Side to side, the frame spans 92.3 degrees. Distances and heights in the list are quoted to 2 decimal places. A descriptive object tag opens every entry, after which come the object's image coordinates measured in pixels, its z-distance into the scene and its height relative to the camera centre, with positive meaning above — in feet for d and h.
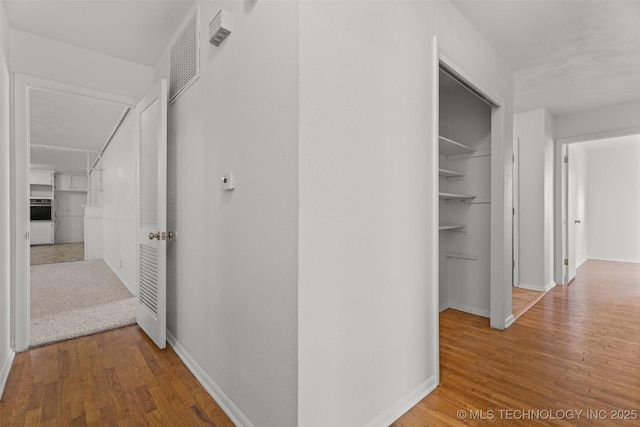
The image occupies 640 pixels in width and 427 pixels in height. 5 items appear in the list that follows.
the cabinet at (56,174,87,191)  32.68 +3.41
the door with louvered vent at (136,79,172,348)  7.78 +0.02
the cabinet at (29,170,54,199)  30.41 +2.98
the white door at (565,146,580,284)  15.67 -0.22
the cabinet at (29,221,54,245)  30.42 -1.84
